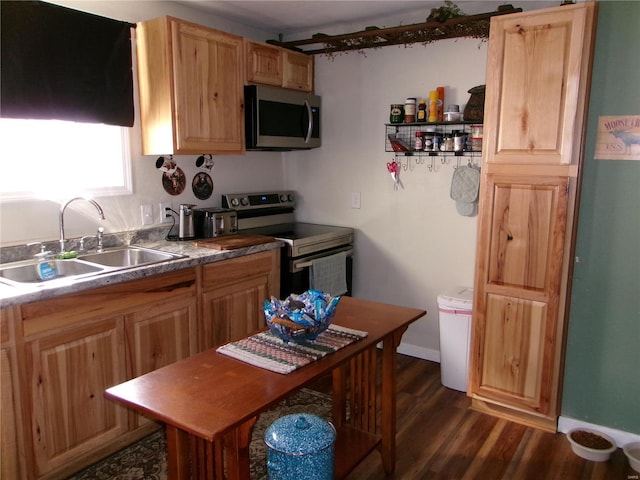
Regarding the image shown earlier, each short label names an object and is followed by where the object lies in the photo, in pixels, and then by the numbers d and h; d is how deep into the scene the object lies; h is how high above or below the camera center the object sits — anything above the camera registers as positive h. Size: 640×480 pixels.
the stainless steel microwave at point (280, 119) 3.26 +0.32
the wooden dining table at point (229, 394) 1.32 -0.65
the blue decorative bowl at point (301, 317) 1.71 -0.52
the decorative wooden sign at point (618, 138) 2.32 +0.15
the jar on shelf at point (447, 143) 3.20 +0.16
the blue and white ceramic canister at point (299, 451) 1.77 -1.01
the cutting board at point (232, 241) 2.94 -0.47
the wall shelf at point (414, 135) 3.17 +0.22
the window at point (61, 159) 2.49 +0.02
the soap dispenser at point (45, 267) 2.39 -0.50
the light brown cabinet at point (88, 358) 2.05 -0.88
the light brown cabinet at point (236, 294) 2.80 -0.77
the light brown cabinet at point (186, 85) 2.77 +0.46
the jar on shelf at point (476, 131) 3.06 +0.23
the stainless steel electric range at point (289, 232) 3.29 -0.48
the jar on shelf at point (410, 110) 3.31 +0.38
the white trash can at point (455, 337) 3.06 -1.05
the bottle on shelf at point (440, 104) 3.21 +0.41
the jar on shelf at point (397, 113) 3.37 +0.36
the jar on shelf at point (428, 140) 3.27 +0.18
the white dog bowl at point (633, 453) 2.32 -1.33
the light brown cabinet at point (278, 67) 3.25 +0.68
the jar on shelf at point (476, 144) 3.08 +0.15
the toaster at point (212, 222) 3.26 -0.37
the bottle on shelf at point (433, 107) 3.20 +0.39
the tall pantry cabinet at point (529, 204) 2.37 -0.18
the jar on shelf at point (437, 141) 3.25 +0.17
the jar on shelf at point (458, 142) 3.15 +0.16
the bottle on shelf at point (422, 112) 3.25 +0.36
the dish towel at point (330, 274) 3.40 -0.75
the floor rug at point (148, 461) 2.29 -1.41
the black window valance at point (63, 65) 2.34 +0.50
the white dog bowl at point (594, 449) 2.39 -1.34
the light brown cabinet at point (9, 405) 1.92 -0.95
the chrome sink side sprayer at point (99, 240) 2.78 -0.42
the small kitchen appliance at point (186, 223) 3.15 -0.37
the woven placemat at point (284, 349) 1.61 -0.63
